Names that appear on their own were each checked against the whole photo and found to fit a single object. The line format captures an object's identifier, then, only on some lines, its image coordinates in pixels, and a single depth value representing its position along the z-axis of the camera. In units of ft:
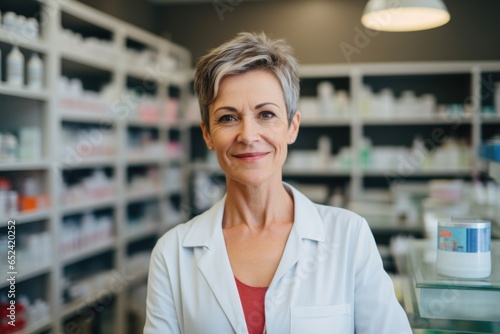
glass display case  4.52
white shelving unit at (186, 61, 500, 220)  17.07
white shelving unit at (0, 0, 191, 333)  11.40
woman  4.34
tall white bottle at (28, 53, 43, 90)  11.02
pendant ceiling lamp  8.93
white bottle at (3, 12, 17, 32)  10.02
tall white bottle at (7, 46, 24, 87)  10.23
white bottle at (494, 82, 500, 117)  16.69
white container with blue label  4.64
